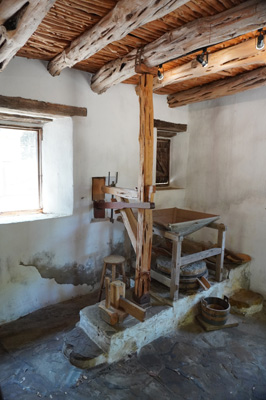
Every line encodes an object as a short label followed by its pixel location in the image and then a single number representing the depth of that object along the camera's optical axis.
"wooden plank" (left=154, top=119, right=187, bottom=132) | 5.32
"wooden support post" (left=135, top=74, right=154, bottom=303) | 3.34
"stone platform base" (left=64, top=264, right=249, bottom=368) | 3.02
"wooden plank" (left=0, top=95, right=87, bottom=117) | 3.49
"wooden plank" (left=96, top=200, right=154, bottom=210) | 3.30
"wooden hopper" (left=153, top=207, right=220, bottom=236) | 3.74
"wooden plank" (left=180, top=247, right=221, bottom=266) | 3.71
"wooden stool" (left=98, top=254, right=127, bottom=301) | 3.90
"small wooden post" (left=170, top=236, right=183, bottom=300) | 3.58
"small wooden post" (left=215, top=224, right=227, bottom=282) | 4.18
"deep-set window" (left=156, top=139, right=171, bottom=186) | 5.98
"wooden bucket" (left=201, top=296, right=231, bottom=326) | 3.74
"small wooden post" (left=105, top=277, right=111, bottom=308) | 3.29
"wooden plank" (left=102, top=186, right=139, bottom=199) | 3.52
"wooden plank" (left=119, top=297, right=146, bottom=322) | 2.88
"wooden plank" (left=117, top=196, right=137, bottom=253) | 3.63
